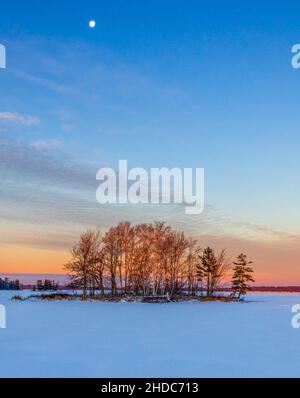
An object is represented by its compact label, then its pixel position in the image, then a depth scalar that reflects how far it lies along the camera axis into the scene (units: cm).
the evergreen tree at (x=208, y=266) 5707
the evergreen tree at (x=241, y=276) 5591
